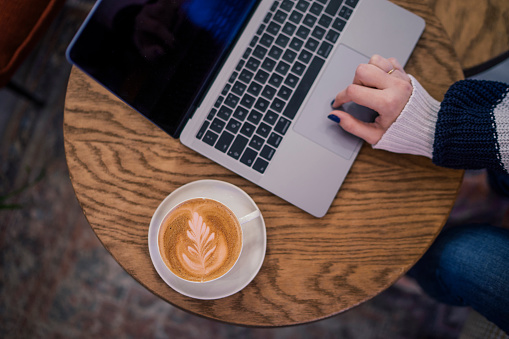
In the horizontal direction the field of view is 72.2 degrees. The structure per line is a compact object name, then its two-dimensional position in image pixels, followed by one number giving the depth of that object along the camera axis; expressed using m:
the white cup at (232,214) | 0.64
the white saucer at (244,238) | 0.71
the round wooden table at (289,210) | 0.73
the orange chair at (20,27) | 0.97
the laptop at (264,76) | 0.69
